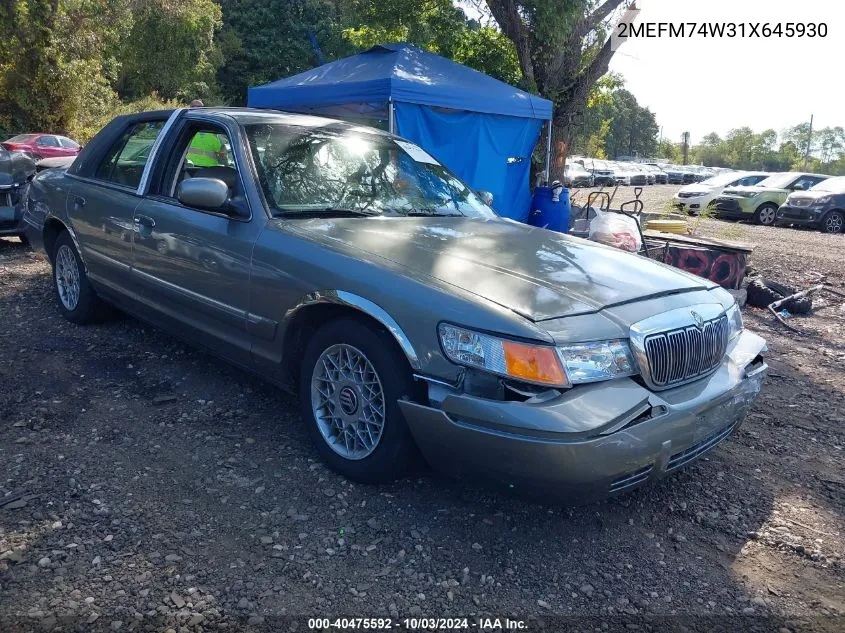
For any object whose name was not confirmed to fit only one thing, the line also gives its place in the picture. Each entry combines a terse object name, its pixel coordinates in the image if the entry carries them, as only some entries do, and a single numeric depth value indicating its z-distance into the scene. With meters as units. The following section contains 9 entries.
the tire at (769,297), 7.37
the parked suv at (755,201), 19.00
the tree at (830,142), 105.12
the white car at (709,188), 19.88
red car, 20.17
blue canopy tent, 8.66
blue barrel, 9.48
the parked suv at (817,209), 17.48
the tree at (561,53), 11.44
